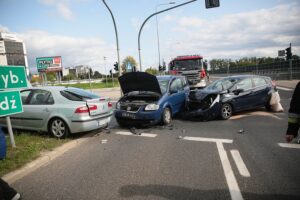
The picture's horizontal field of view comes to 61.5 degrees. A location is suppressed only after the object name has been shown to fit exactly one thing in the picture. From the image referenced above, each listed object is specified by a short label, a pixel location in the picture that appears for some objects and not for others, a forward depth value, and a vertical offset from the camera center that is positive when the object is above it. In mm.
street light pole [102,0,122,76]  14522 +2926
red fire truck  21531 -26
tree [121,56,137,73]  97600 +4975
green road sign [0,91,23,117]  5617 -558
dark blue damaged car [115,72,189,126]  8477 -1090
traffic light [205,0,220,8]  14352 +3525
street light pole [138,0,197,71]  15323 +3319
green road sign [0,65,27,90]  5691 +31
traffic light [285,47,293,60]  23639 +736
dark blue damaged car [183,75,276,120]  9352 -1238
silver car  7051 -1029
